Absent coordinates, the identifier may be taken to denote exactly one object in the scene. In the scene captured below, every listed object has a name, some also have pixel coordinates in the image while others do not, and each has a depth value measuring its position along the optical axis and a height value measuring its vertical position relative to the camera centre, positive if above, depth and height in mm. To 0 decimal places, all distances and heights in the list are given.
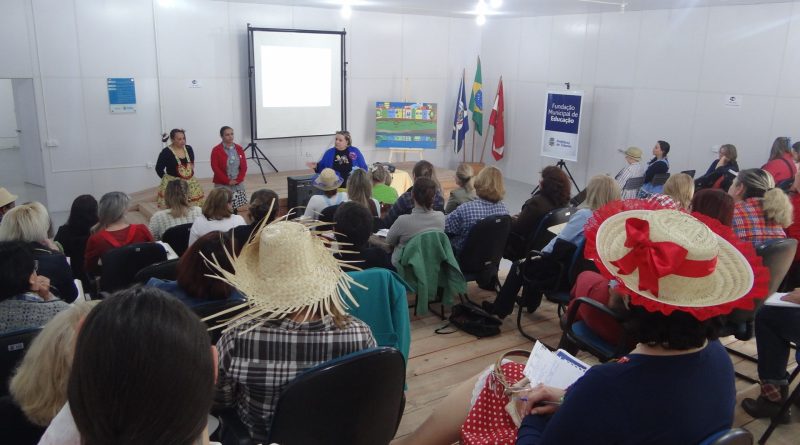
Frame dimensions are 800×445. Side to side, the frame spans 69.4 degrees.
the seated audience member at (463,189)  4930 -701
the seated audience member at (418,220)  3834 -757
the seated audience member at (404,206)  4508 -789
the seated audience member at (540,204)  4359 -718
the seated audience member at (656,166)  6961 -648
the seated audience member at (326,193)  4794 -762
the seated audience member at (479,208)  4129 -714
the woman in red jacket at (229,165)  7031 -782
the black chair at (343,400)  1731 -920
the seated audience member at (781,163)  6109 -507
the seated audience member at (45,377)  1590 -761
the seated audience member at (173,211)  4375 -839
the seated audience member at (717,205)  3312 -520
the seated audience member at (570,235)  3609 -773
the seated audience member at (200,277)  2480 -751
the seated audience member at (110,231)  3777 -875
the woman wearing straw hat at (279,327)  1837 -719
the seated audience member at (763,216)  3510 -614
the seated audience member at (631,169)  7387 -733
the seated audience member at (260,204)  3873 -680
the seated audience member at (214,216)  3973 -792
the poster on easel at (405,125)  9867 -341
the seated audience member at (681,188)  4262 -554
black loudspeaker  7203 -1084
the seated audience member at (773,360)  2934 -1234
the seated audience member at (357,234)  3268 -733
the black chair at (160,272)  3000 -898
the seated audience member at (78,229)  4062 -934
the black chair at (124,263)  3430 -977
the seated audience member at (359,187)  4645 -664
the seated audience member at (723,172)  6316 -641
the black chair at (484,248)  3869 -949
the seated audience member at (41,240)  3152 -820
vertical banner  8781 -238
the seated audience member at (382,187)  5703 -808
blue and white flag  10352 -275
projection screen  8547 +299
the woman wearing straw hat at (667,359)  1437 -624
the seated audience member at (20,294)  2473 -857
